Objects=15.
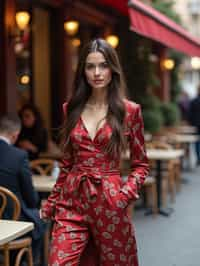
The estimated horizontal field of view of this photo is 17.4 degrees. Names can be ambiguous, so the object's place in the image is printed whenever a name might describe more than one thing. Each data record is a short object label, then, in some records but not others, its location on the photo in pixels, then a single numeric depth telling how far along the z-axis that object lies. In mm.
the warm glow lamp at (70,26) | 11455
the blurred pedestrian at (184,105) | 20280
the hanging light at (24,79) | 10252
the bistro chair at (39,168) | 7292
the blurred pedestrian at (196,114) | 15716
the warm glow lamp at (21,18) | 9583
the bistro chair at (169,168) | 10062
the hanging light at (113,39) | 12993
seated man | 5146
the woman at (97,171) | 3586
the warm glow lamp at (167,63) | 18943
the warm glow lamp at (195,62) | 22584
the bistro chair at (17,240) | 4817
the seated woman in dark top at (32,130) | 8788
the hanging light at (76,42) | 12742
